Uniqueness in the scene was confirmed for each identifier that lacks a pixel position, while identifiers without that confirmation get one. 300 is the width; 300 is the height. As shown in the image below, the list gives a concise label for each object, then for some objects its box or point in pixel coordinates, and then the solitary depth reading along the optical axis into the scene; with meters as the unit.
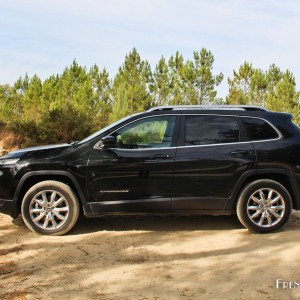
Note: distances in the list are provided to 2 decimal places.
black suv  5.50
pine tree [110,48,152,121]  33.91
